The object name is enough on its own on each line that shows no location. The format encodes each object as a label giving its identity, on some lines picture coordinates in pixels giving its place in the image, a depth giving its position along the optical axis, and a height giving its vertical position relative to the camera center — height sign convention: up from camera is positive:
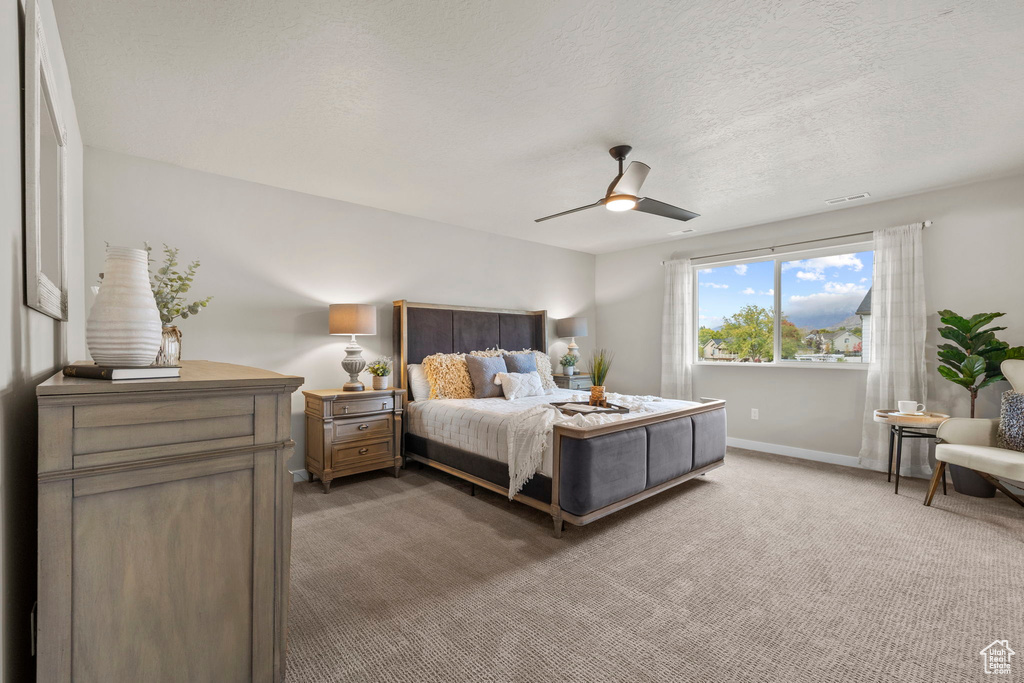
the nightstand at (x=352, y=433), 3.65 -0.78
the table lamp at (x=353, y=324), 3.84 +0.14
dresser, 1.05 -0.50
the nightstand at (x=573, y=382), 5.51 -0.50
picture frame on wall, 1.28 +0.53
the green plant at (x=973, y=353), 3.49 -0.06
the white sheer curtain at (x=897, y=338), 4.04 +0.05
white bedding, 2.94 -0.63
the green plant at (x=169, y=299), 2.02 +0.19
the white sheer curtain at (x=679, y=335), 5.60 +0.10
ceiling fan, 2.96 +1.06
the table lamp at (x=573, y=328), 5.88 +0.18
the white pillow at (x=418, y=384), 4.32 -0.42
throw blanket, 2.90 -0.62
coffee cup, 3.69 -0.52
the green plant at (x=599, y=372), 3.54 -0.24
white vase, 1.24 +0.06
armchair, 2.91 -0.72
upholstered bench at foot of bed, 2.73 -0.81
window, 4.60 +0.39
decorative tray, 3.30 -0.51
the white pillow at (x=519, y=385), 4.31 -0.43
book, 1.18 -0.09
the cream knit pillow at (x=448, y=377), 4.26 -0.35
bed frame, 2.75 -0.79
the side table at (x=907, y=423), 3.49 -0.62
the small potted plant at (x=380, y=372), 4.06 -0.29
